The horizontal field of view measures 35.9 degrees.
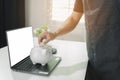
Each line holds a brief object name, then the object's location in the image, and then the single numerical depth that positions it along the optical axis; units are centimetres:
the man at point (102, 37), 91
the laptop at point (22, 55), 94
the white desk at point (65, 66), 88
